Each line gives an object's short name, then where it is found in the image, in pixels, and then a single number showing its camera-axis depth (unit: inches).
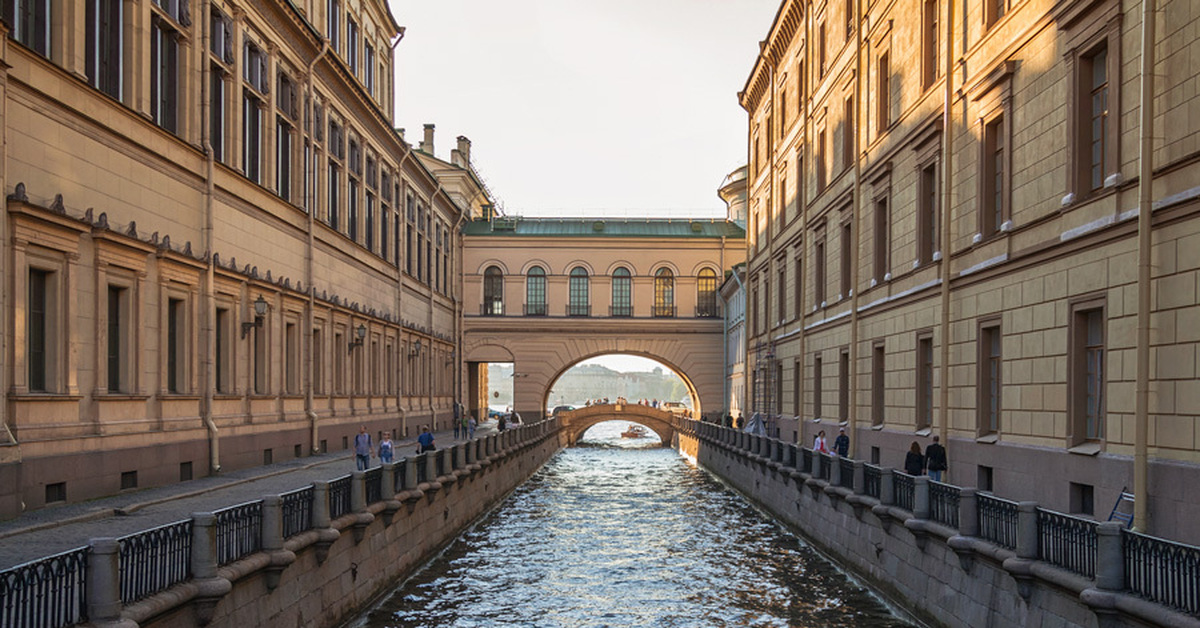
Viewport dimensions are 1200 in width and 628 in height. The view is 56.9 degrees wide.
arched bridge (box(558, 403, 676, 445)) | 3112.7
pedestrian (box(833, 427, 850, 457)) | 1109.4
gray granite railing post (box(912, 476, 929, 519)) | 663.8
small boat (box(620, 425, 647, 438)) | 4055.1
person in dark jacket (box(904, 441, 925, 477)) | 807.7
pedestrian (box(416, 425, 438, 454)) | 1105.7
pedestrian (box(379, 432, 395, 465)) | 1021.8
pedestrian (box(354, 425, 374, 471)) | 972.6
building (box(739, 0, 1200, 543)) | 529.0
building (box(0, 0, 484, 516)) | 644.1
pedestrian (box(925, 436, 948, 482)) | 797.2
